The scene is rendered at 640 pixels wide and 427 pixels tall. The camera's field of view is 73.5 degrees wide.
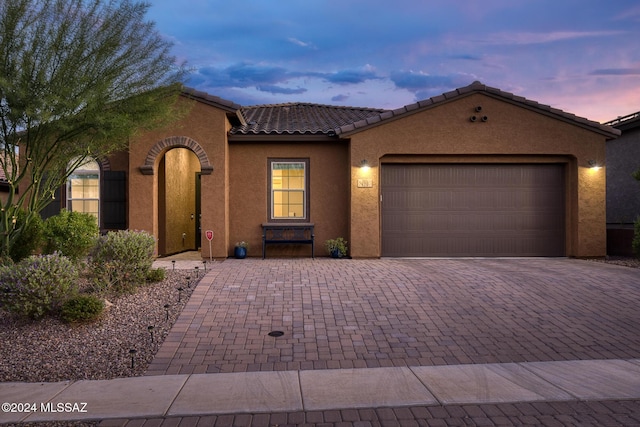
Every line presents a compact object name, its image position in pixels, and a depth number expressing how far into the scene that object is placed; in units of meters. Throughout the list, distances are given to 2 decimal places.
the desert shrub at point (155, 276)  8.44
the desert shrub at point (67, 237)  8.97
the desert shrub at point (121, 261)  7.67
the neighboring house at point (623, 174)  14.61
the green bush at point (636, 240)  11.35
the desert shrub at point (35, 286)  6.07
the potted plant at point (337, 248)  12.06
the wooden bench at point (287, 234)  12.14
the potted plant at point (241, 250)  12.08
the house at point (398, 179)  11.84
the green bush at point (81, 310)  6.04
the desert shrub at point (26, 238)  8.61
